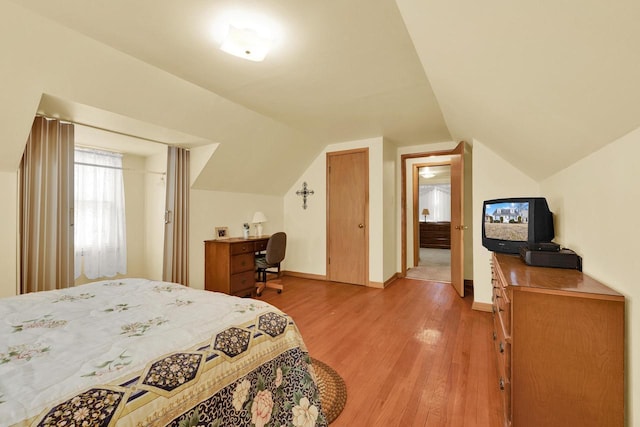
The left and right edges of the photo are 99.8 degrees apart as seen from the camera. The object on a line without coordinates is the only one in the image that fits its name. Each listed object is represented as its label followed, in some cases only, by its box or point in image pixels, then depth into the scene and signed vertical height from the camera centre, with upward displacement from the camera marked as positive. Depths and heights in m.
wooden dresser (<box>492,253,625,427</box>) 1.14 -0.62
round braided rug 1.58 -1.14
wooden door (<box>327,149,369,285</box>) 4.37 +0.01
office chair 3.91 -0.63
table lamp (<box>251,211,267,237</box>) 4.39 -0.04
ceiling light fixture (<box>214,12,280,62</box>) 1.67 +1.20
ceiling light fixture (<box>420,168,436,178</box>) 7.16 +1.23
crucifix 4.98 +0.44
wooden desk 3.54 -0.68
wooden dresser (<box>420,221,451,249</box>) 8.46 -0.59
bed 0.74 -0.48
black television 2.05 -0.06
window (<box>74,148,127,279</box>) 3.28 +0.02
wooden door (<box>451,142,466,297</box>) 3.59 -0.04
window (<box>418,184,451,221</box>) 9.94 +0.58
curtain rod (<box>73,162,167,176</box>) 3.09 +0.61
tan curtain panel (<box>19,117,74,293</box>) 2.33 +0.09
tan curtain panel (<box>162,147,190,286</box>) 3.46 -0.06
